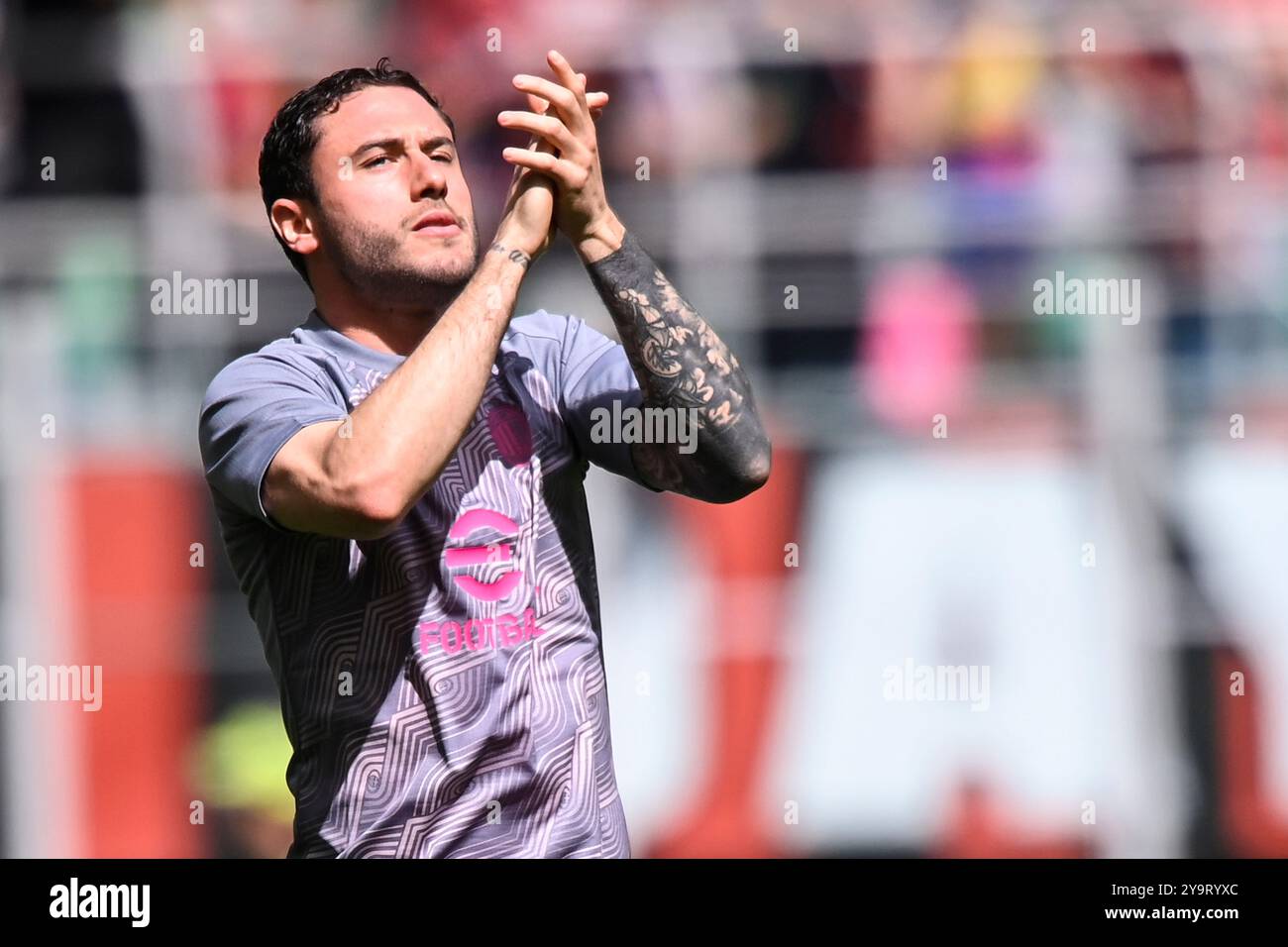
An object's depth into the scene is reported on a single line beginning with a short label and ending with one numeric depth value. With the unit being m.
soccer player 4.26
